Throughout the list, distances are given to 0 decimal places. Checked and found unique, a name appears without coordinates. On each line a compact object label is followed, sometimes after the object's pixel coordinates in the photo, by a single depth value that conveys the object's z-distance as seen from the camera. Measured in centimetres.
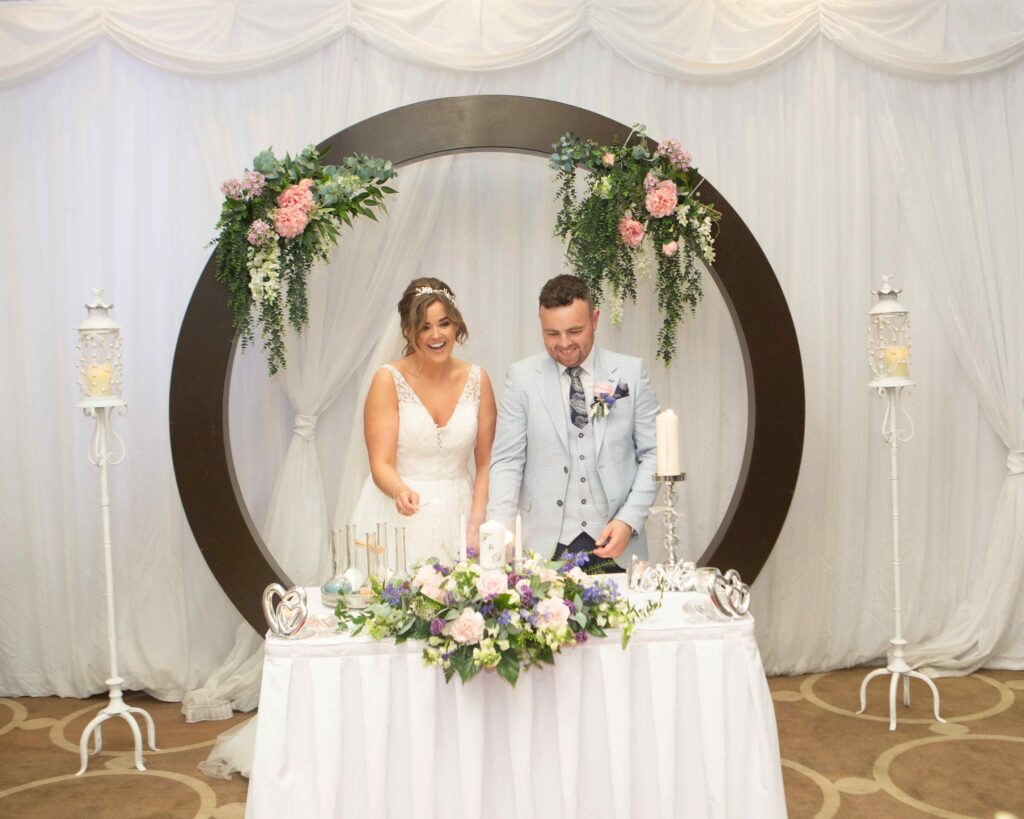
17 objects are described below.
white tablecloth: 251
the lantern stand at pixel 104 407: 378
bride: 381
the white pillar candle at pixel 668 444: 271
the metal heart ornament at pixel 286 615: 255
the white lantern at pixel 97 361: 379
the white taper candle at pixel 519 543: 260
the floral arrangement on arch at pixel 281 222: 381
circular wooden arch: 402
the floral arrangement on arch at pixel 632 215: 395
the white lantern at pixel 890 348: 402
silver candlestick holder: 278
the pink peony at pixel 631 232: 392
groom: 348
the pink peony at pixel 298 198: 377
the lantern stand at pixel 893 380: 402
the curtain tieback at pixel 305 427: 444
